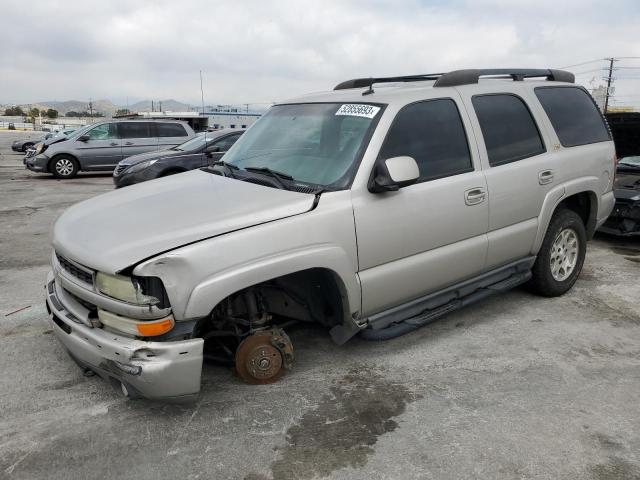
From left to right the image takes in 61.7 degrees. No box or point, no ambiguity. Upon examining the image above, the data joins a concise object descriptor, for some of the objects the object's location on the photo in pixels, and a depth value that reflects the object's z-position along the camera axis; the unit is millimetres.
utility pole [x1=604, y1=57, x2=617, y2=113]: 61938
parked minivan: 14953
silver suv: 2732
